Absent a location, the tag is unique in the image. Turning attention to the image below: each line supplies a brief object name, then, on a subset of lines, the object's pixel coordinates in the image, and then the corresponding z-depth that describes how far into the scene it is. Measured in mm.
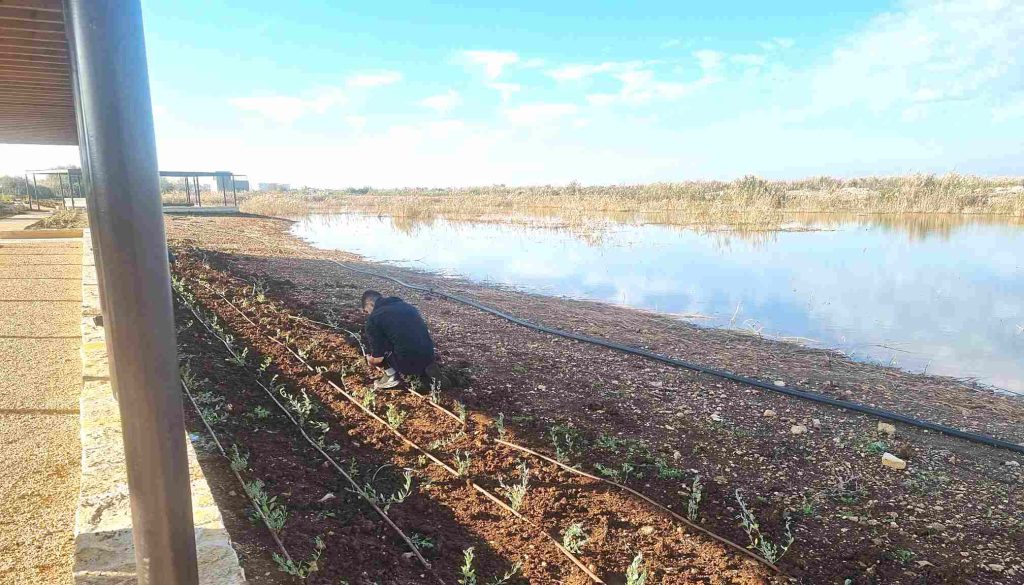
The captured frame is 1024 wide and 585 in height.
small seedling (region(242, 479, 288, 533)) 3076
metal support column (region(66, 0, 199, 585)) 1305
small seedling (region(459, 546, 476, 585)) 2780
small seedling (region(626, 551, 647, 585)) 2730
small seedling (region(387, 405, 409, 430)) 4602
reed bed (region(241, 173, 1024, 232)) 27672
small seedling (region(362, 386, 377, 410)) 4887
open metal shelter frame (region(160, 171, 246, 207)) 27381
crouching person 5184
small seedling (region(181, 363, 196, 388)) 4922
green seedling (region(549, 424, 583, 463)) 4204
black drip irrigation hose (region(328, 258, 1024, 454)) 4855
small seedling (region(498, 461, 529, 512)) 3551
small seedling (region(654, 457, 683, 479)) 4016
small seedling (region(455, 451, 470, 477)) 3951
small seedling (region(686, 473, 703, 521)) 3510
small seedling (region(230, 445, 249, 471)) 3633
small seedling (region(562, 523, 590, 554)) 3217
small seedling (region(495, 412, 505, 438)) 4460
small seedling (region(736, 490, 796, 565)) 3158
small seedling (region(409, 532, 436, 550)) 3186
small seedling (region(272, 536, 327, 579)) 2719
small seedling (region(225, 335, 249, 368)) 5730
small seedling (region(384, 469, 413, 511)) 3502
